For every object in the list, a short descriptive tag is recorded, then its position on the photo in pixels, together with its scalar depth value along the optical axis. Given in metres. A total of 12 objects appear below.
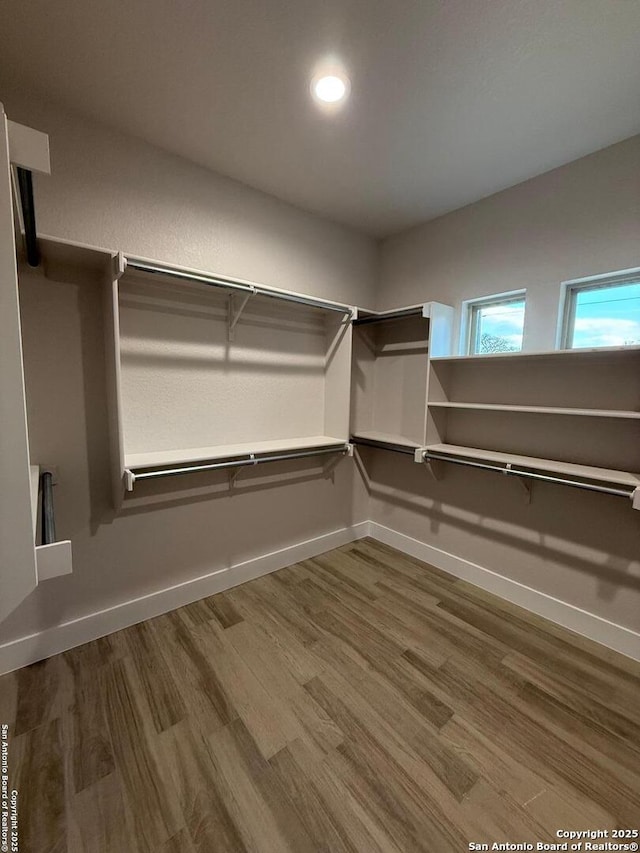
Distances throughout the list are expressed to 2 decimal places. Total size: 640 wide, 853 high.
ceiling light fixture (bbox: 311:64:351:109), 1.49
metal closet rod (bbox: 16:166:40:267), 1.11
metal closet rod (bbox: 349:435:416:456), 2.61
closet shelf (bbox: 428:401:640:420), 1.69
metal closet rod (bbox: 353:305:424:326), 2.60
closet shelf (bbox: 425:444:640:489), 1.79
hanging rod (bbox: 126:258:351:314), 1.74
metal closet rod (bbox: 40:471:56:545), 1.16
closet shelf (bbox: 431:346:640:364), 1.75
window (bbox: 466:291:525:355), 2.42
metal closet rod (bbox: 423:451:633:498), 1.75
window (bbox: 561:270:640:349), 1.94
